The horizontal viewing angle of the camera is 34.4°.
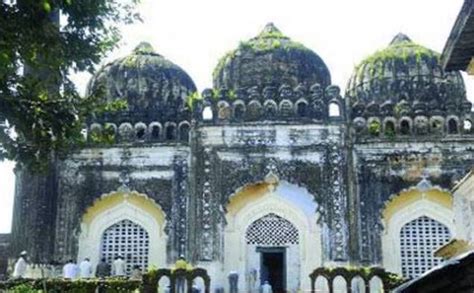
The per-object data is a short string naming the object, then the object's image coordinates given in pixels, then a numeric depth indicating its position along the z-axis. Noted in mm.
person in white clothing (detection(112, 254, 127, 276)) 19156
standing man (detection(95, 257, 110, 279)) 19125
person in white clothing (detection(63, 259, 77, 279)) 18391
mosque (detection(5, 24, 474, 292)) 19016
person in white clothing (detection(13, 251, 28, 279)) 17922
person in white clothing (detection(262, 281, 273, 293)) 18016
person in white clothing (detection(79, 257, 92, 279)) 18797
